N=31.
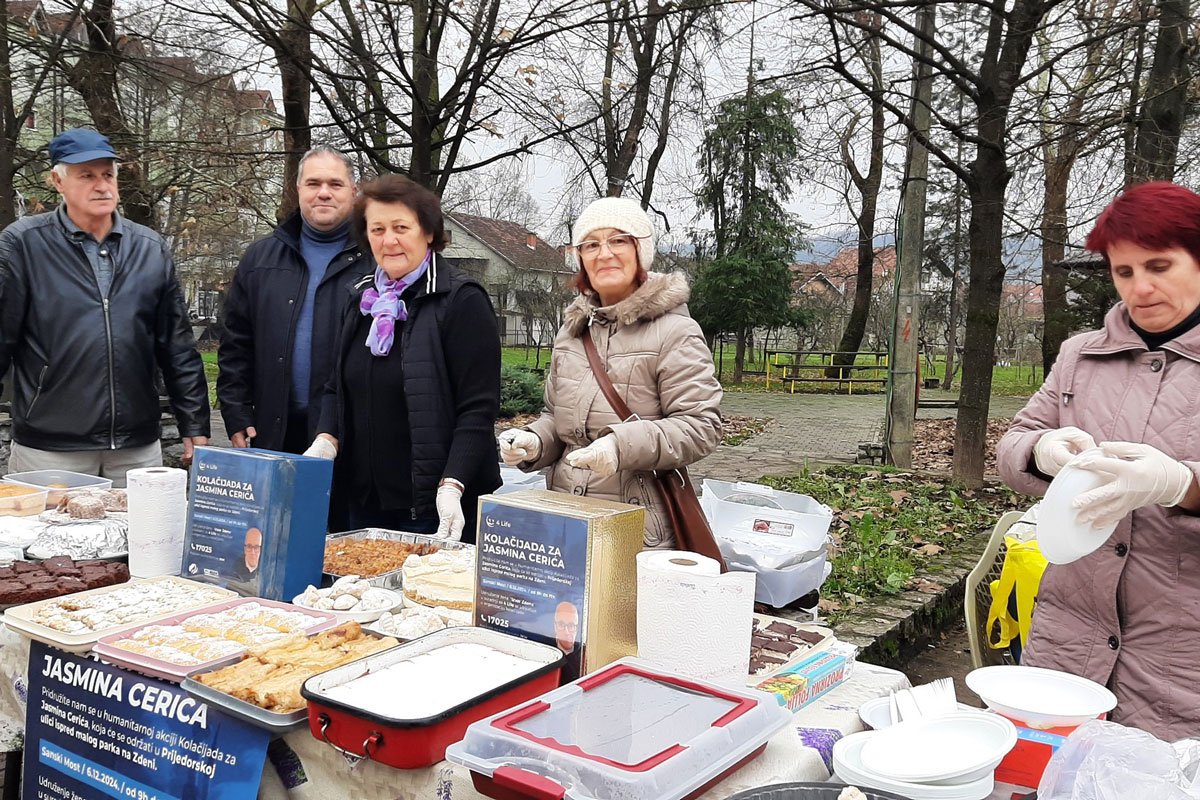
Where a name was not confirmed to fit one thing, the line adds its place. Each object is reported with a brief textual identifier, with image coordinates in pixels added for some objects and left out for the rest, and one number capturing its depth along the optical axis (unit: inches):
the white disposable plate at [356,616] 76.1
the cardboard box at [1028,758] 52.9
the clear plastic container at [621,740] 45.9
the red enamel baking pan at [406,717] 52.9
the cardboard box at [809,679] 63.3
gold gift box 64.1
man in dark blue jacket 125.3
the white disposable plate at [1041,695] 55.3
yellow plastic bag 96.0
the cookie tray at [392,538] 90.4
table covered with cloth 53.6
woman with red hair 69.7
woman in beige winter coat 88.0
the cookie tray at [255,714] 57.1
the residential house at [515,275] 1096.2
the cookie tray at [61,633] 70.4
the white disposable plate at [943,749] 49.9
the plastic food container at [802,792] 47.4
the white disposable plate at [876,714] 60.9
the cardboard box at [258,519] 82.7
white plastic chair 111.9
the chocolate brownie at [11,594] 82.7
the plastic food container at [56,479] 121.2
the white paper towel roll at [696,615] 58.6
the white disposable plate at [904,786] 49.1
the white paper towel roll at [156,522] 90.8
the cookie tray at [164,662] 64.4
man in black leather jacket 126.2
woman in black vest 107.3
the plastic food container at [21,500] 109.5
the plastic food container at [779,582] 143.6
